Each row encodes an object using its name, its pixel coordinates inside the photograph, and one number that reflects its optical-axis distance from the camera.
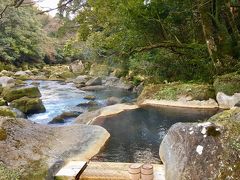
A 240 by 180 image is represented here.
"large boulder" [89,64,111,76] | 16.45
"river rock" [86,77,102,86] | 15.56
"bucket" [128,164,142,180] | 3.61
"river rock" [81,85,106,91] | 14.53
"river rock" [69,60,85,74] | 22.19
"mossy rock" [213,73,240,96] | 7.92
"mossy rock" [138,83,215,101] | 8.56
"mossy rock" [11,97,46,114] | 9.09
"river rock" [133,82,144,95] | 12.77
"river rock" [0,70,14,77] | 18.20
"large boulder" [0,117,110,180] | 3.87
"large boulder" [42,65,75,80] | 19.06
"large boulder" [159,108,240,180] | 3.05
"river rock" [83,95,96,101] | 11.79
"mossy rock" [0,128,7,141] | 4.20
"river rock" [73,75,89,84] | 16.71
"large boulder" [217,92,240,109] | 7.76
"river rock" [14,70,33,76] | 18.91
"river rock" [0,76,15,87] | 14.65
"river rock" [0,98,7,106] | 9.50
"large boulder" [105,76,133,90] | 14.33
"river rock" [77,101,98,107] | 10.47
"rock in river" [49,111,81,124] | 7.99
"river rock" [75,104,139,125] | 7.30
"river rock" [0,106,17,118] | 6.59
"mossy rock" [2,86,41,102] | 10.22
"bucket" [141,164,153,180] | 3.57
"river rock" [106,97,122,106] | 10.86
